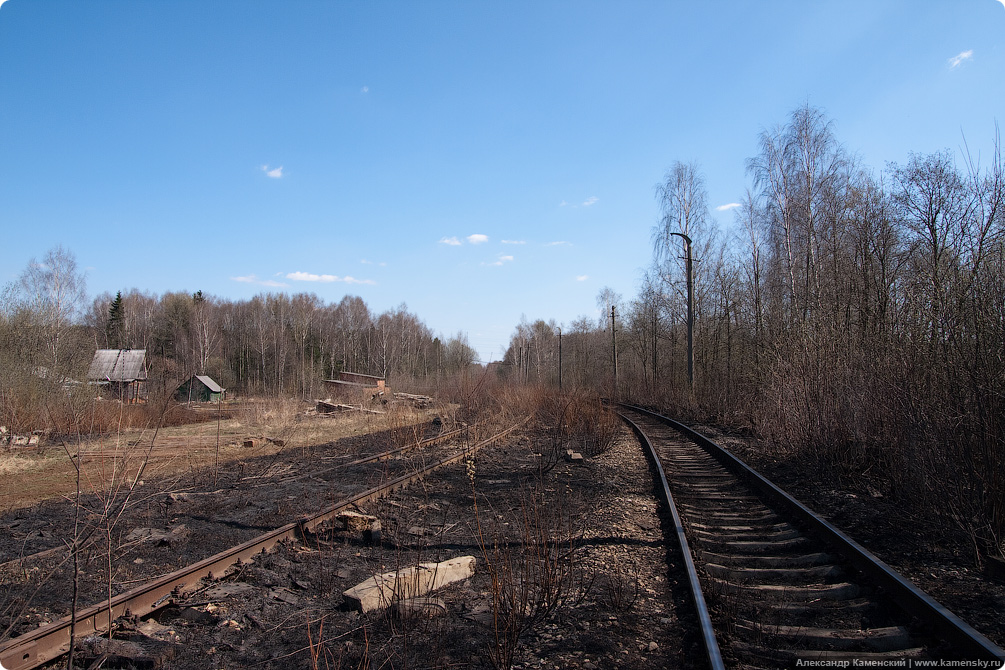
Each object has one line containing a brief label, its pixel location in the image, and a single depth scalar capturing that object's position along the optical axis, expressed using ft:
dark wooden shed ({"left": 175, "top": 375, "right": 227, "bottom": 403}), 140.36
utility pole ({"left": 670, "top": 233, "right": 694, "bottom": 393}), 74.84
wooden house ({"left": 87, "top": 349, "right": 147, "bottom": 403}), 120.57
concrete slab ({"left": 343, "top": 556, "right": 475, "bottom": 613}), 13.24
